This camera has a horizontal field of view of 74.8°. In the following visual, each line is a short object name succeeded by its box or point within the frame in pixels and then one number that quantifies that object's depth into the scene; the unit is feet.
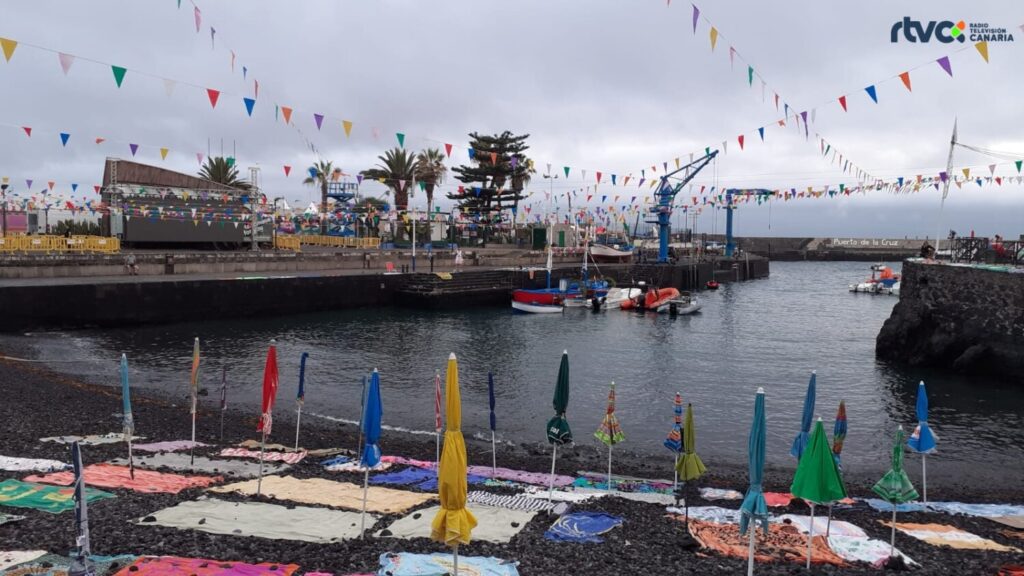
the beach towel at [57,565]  23.53
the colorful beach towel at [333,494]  35.19
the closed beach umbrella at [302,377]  47.82
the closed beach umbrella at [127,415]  37.89
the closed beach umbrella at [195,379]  41.85
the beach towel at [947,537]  33.93
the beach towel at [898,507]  41.83
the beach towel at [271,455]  46.32
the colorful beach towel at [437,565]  25.70
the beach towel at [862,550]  30.58
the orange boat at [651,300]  175.63
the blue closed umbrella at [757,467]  25.72
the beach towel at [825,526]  33.79
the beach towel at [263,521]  29.53
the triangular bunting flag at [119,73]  63.02
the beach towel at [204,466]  40.86
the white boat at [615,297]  176.47
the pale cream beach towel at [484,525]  30.94
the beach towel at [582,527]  31.55
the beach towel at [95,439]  46.09
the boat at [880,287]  245.65
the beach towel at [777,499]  40.14
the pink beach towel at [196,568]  23.86
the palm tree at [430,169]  266.57
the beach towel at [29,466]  37.63
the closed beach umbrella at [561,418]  37.35
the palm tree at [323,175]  265.42
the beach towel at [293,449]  49.80
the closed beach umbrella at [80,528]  20.86
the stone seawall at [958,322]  90.27
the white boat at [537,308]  165.78
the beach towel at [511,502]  36.40
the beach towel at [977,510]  41.57
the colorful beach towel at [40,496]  31.24
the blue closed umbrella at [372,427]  30.89
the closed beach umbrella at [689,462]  35.17
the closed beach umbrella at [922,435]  39.98
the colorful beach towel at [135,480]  35.55
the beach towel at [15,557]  23.93
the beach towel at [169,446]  47.09
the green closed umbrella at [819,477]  27.45
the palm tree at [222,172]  224.74
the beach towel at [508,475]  44.90
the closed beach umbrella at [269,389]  38.60
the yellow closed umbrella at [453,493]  23.89
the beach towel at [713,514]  35.99
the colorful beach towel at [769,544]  30.50
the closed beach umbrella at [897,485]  31.16
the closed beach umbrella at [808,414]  36.27
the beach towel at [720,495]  42.84
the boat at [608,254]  253.24
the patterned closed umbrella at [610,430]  40.47
